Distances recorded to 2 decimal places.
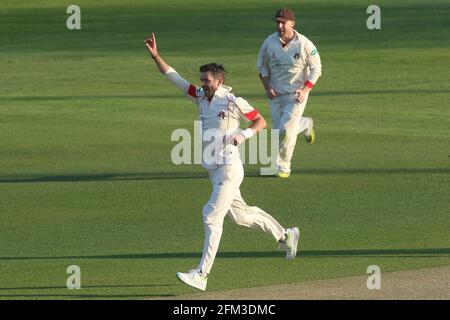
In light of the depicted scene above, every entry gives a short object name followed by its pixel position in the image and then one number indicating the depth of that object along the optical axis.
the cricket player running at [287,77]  20.02
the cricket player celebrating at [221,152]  13.41
